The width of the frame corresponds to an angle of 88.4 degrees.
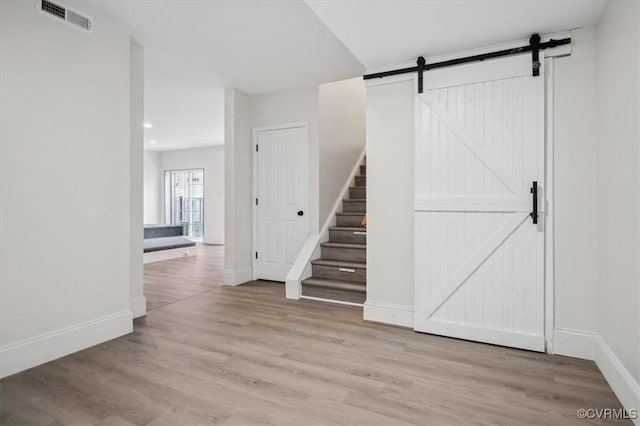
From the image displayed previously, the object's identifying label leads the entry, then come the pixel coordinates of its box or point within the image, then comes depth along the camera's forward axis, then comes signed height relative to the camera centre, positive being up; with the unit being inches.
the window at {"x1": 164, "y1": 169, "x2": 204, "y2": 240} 391.5 +11.9
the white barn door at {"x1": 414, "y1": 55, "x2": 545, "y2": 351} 98.8 +2.0
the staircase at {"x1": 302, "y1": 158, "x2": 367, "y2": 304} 146.5 -25.9
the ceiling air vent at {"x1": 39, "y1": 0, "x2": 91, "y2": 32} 90.2 +56.2
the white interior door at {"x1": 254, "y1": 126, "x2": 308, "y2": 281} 181.0 +5.7
